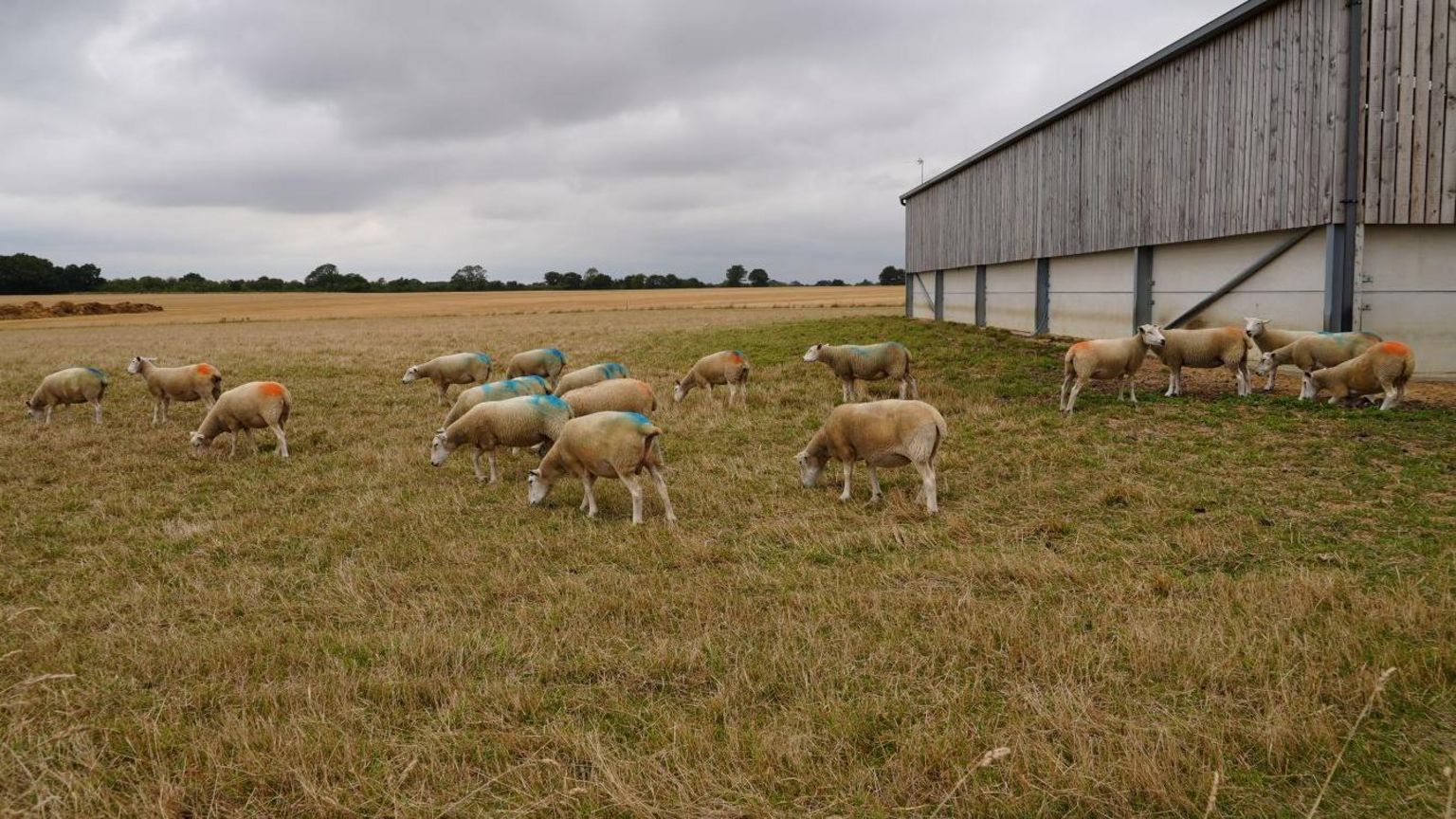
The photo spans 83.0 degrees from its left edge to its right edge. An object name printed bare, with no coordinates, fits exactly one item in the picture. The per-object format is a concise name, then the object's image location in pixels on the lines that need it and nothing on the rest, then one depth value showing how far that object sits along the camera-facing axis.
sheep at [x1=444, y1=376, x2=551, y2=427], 12.59
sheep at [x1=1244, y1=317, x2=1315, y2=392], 16.45
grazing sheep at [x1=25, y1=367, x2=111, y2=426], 15.90
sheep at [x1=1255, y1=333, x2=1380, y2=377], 14.33
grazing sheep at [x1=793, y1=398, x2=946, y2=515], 8.84
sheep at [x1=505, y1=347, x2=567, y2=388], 18.20
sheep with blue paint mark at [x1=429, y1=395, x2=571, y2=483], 10.85
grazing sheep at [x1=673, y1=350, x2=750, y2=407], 16.83
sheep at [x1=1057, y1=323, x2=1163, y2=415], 14.30
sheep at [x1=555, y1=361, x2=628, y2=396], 14.04
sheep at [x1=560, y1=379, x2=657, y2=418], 11.93
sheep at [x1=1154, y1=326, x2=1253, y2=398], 15.24
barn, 15.21
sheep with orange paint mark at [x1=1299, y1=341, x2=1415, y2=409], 12.73
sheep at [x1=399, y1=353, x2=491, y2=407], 17.70
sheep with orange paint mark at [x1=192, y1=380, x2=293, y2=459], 12.62
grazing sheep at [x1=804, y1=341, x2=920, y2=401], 16.23
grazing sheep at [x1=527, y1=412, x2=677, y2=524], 8.92
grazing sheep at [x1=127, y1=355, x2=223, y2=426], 15.30
